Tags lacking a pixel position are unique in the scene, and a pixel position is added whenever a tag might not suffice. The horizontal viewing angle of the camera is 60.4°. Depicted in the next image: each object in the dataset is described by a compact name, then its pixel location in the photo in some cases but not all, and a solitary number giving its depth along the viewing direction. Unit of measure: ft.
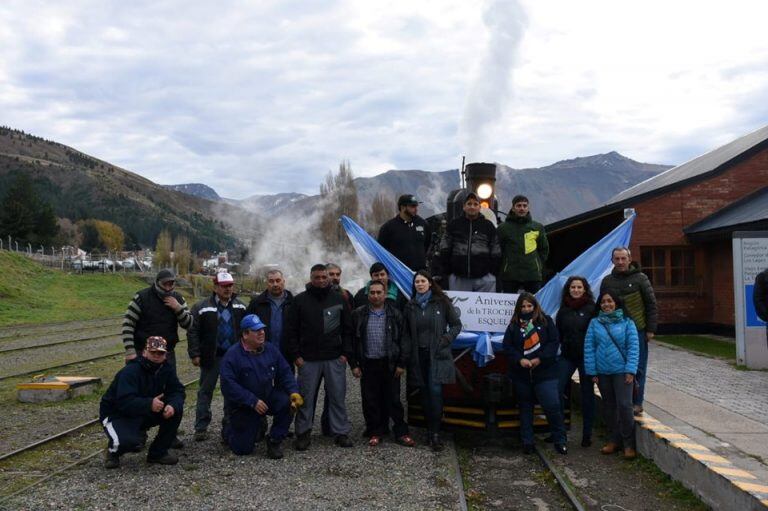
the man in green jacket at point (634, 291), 23.22
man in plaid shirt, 23.41
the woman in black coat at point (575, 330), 22.67
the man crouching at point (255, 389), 22.02
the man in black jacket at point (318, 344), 23.81
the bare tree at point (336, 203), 177.99
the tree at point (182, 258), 212.43
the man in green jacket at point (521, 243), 24.32
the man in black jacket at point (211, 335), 24.11
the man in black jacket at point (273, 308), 24.34
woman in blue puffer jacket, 21.63
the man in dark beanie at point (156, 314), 23.12
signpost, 37.27
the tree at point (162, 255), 215.10
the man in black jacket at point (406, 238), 26.35
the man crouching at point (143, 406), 20.75
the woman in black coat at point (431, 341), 22.45
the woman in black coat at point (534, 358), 21.89
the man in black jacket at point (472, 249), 24.22
